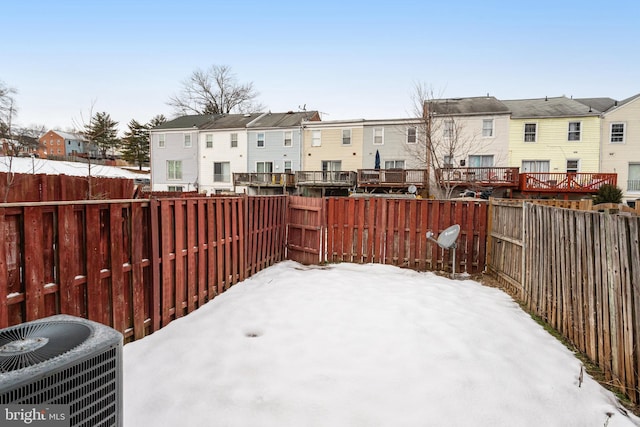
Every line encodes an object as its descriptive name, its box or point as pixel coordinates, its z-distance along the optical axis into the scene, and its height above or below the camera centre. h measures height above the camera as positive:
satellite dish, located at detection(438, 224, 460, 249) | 6.44 -0.94
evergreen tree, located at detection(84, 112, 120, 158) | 51.27 +8.50
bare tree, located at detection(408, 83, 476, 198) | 19.96 +3.17
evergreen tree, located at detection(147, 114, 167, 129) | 56.09 +12.12
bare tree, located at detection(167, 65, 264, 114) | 43.12 +12.67
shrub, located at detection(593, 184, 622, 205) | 19.42 -0.28
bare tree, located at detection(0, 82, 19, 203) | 5.29 +0.88
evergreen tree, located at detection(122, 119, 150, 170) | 54.38 +7.83
